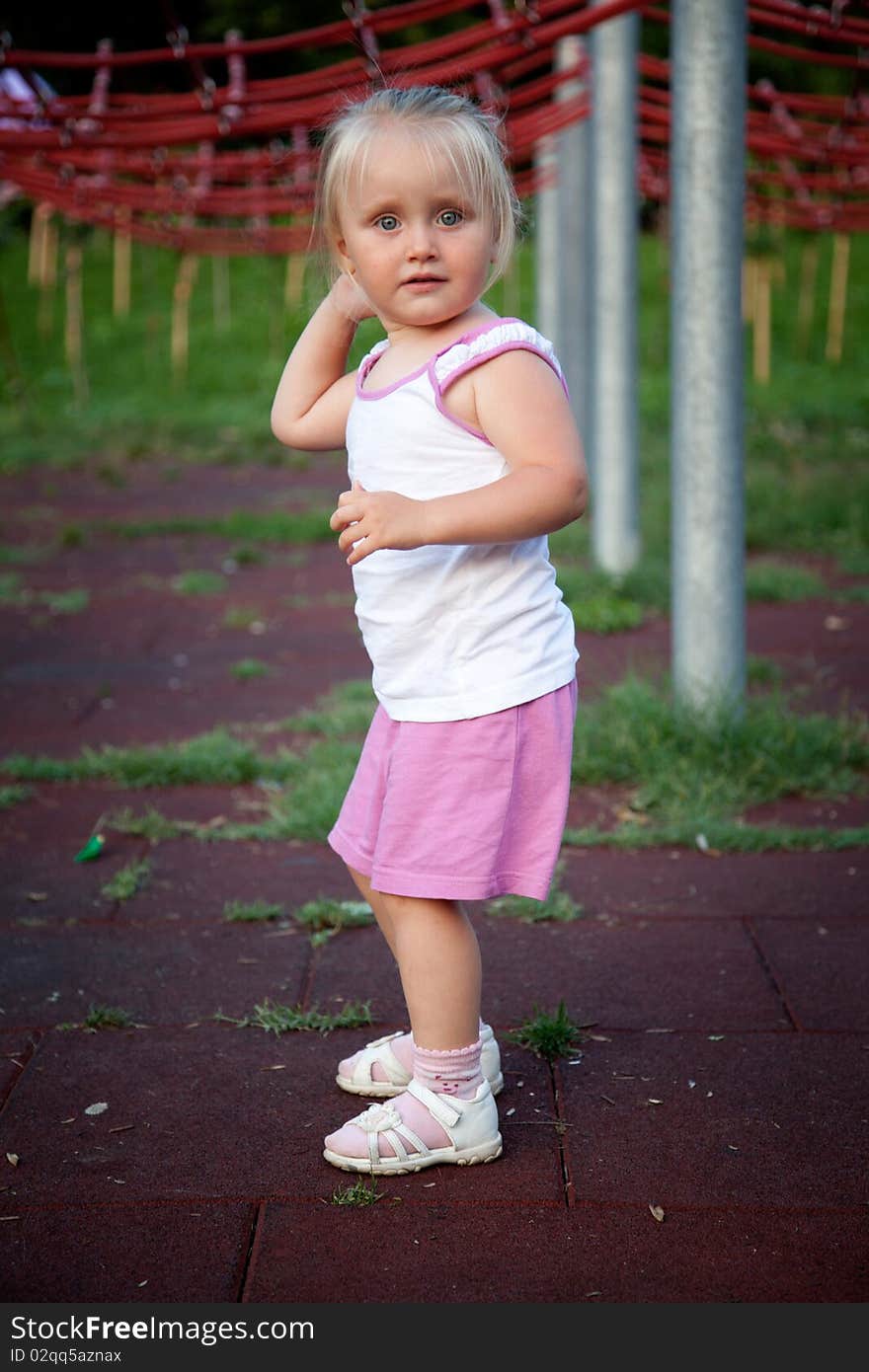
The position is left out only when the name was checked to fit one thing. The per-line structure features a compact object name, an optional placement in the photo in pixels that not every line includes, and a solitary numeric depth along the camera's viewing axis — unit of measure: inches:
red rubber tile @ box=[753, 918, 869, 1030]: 114.2
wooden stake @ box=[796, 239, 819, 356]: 705.6
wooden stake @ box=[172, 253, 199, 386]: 686.5
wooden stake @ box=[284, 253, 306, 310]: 812.6
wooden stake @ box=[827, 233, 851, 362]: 684.2
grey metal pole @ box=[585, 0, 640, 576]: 275.4
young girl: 84.3
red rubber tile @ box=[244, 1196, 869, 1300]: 78.3
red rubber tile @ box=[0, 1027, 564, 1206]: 90.4
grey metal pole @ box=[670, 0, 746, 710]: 168.6
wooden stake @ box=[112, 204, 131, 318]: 808.3
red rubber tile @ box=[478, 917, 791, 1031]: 114.8
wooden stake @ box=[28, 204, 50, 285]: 827.6
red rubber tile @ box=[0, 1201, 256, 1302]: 78.9
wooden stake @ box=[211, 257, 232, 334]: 811.4
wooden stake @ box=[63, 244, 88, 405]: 627.5
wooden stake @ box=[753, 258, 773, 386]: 659.4
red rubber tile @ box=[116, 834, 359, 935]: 138.6
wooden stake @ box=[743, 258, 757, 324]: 759.5
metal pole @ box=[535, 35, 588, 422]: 346.3
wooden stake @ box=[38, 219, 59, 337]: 758.5
